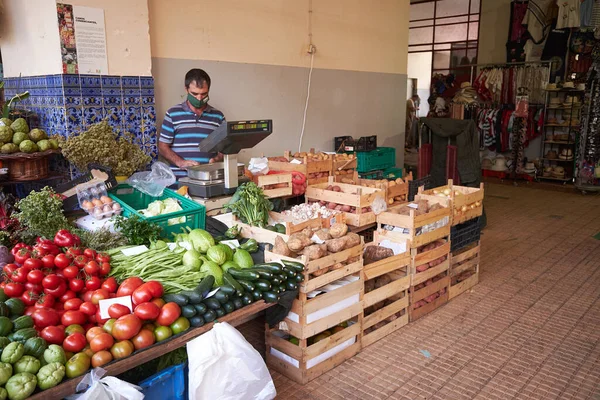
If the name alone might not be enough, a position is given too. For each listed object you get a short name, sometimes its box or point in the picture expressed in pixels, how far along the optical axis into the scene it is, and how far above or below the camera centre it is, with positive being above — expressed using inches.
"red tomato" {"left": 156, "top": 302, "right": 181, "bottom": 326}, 92.1 -38.3
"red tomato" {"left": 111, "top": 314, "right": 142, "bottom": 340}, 85.7 -38.0
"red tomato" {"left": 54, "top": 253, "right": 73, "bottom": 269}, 97.6 -30.4
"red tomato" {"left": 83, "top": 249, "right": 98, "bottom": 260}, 103.2 -30.6
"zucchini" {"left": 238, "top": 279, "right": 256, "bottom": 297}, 105.9 -37.9
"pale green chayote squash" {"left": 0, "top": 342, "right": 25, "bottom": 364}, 76.1 -37.7
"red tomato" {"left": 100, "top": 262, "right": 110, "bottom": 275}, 102.4 -33.2
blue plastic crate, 89.4 -51.0
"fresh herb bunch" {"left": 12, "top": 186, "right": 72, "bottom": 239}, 116.8 -25.9
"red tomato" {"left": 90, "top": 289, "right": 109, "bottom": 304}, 94.5 -35.8
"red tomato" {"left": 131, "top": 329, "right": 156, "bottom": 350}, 87.9 -41.1
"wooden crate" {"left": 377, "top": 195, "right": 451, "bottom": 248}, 149.4 -36.1
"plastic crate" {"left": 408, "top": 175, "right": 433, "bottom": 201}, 203.9 -32.4
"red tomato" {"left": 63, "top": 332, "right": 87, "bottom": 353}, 83.0 -39.4
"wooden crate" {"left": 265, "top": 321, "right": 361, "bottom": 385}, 121.0 -61.6
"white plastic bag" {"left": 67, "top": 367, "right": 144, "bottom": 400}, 77.6 -44.2
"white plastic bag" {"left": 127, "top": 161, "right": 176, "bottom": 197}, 147.5 -22.8
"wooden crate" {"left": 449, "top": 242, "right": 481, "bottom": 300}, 172.4 -57.1
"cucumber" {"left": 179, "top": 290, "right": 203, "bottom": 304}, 97.7 -37.1
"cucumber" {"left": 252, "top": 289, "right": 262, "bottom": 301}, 107.0 -40.2
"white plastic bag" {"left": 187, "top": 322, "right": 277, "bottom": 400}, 90.5 -48.4
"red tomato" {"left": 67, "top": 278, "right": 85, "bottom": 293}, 96.3 -34.5
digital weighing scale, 140.4 -16.1
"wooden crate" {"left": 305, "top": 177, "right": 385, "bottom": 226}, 158.6 -30.1
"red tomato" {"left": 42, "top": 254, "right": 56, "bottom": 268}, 97.0 -30.1
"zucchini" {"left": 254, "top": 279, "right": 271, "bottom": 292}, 107.6 -38.3
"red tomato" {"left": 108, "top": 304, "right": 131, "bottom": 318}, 89.6 -36.7
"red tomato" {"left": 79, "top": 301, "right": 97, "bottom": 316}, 92.4 -37.3
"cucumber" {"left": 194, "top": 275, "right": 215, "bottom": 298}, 101.0 -36.7
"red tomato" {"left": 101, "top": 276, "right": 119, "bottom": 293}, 97.8 -35.2
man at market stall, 173.0 -8.4
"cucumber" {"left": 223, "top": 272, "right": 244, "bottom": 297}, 103.7 -37.1
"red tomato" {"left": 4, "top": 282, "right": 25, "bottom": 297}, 92.7 -34.1
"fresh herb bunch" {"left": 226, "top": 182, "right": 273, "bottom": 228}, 143.2 -28.8
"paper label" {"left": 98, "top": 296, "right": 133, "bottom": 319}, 91.7 -36.4
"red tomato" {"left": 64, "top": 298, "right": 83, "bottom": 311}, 93.0 -36.9
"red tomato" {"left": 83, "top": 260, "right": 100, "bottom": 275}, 98.9 -32.2
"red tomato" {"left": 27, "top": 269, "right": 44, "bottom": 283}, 93.7 -32.0
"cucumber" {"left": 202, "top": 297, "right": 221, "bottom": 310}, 99.4 -39.1
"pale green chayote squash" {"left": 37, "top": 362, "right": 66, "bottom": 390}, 75.5 -40.8
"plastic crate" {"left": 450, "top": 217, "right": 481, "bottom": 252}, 172.2 -44.4
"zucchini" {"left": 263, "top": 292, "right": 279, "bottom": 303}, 108.1 -41.0
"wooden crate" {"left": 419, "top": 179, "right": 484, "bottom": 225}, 168.2 -32.6
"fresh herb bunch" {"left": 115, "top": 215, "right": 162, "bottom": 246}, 121.8 -30.5
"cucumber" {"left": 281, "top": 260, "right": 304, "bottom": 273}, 113.4 -36.1
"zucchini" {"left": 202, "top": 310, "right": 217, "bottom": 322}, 98.0 -41.0
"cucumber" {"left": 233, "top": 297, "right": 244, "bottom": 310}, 103.5 -40.6
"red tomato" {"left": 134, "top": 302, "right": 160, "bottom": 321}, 90.5 -37.1
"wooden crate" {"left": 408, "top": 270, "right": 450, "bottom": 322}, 153.3 -59.4
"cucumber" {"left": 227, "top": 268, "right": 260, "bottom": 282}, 107.9 -36.4
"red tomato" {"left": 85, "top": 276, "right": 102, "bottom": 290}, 98.0 -34.8
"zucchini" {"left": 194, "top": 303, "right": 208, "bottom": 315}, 97.0 -39.1
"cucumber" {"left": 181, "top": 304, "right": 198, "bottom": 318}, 94.7 -38.7
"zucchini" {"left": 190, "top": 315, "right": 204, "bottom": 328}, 95.4 -40.9
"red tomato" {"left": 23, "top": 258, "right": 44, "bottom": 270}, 95.7 -30.2
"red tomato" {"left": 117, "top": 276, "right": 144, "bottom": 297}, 95.9 -34.8
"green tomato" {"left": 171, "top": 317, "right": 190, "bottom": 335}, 93.1 -40.8
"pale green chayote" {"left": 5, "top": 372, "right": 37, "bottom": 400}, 71.8 -40.5
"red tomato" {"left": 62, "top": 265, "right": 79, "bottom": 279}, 97.0 -32.2
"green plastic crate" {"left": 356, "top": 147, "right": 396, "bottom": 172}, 242.1 -26.3
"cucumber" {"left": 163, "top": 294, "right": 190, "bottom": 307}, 95.6 -37.0
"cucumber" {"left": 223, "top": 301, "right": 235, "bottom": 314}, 101.5 -40.7
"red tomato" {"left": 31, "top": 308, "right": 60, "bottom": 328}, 87.1 -37.0
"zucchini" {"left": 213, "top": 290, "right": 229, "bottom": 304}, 100.8 -38.3
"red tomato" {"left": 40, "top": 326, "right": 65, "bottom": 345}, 83.6 -38.3
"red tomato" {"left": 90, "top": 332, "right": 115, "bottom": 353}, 83.4 -39.5
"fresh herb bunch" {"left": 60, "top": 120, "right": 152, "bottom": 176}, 137.9 -13.1
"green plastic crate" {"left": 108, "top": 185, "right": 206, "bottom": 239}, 132.6 -28.6
